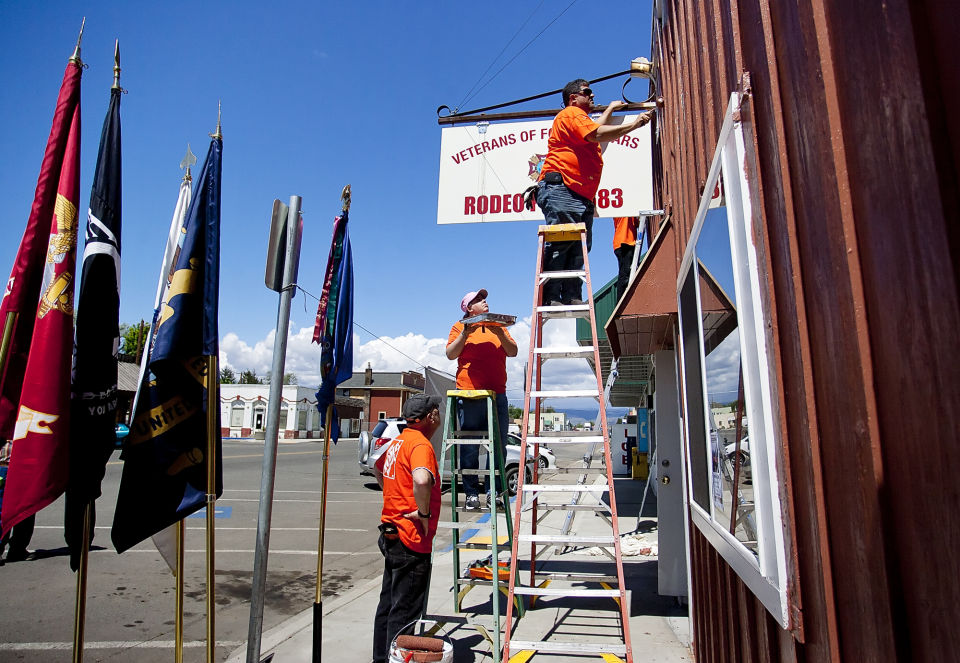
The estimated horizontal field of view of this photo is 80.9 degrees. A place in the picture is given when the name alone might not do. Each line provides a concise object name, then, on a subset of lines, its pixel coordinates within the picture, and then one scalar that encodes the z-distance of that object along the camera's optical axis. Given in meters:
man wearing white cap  4.51
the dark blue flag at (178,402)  2.60
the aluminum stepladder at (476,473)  3.82
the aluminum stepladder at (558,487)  3.01
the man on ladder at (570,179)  4.23
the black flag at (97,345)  2.42
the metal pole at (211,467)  2.59
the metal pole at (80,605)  2.28
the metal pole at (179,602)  2.53
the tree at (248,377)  86.61
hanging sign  5.84
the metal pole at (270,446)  3.01
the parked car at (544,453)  13.13
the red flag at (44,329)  2.21
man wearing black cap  3.44
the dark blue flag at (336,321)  4.22
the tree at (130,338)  50.59
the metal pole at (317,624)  3.54
